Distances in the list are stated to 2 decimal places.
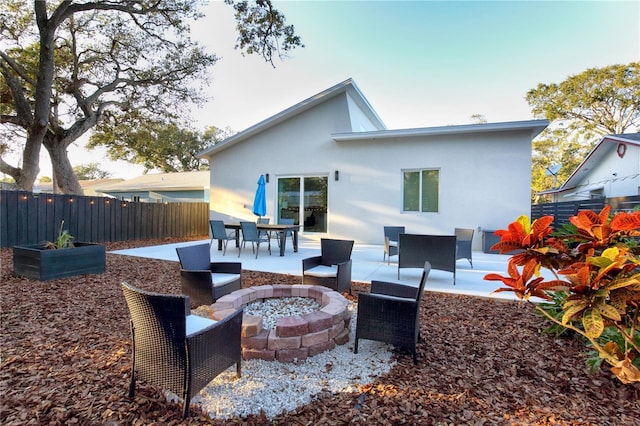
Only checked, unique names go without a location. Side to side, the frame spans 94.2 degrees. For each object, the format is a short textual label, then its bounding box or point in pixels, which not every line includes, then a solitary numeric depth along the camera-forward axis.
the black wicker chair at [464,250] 5.89
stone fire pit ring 2.49
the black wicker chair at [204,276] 3.55
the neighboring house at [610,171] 11.10
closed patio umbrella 8.80
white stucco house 8.13
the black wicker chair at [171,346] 1.77
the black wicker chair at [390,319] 2.52
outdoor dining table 7.34
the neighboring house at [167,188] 20.02
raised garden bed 4.73
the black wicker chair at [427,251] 4.80
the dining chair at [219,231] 7.97
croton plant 1.55
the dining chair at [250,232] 7.39
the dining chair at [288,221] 9.72
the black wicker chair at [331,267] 3.99
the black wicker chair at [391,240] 6.15
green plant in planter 5.14
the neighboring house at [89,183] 32.03
